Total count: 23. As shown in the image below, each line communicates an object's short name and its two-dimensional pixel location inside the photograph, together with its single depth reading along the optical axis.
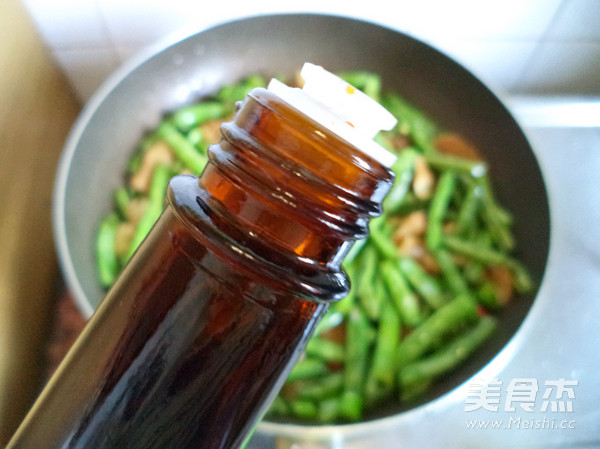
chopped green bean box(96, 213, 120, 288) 0.19
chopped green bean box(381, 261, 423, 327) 0.19
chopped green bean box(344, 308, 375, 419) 0.17
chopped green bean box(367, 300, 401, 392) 0.17
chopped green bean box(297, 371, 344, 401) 0.17
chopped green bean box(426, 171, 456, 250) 0.20
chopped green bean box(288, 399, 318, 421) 0.17
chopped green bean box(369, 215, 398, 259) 0.20
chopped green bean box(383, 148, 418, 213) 0.21
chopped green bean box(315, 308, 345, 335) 0.18
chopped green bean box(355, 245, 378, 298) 0.19
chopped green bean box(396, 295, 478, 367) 0.18
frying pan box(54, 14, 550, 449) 0.18
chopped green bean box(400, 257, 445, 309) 0.19
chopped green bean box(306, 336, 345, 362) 0.18
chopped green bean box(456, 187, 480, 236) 0.21
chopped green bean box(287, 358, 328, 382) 0.18
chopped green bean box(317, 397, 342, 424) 0.17
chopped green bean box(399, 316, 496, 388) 0.17
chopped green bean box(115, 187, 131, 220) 0.21
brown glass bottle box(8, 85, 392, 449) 0.08
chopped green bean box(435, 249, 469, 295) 0.19
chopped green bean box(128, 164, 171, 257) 0.19
